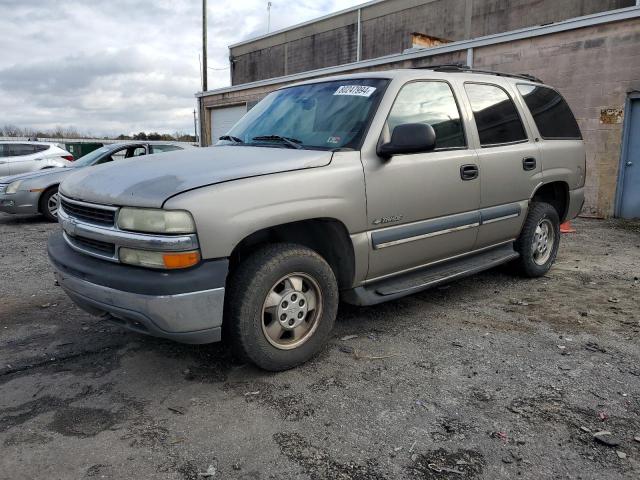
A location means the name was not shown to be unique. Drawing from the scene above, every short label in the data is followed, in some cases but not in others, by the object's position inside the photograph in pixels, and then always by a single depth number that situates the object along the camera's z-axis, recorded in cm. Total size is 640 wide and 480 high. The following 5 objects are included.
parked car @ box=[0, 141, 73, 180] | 1445
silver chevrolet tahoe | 271
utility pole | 2488
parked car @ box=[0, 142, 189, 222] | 909
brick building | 906
